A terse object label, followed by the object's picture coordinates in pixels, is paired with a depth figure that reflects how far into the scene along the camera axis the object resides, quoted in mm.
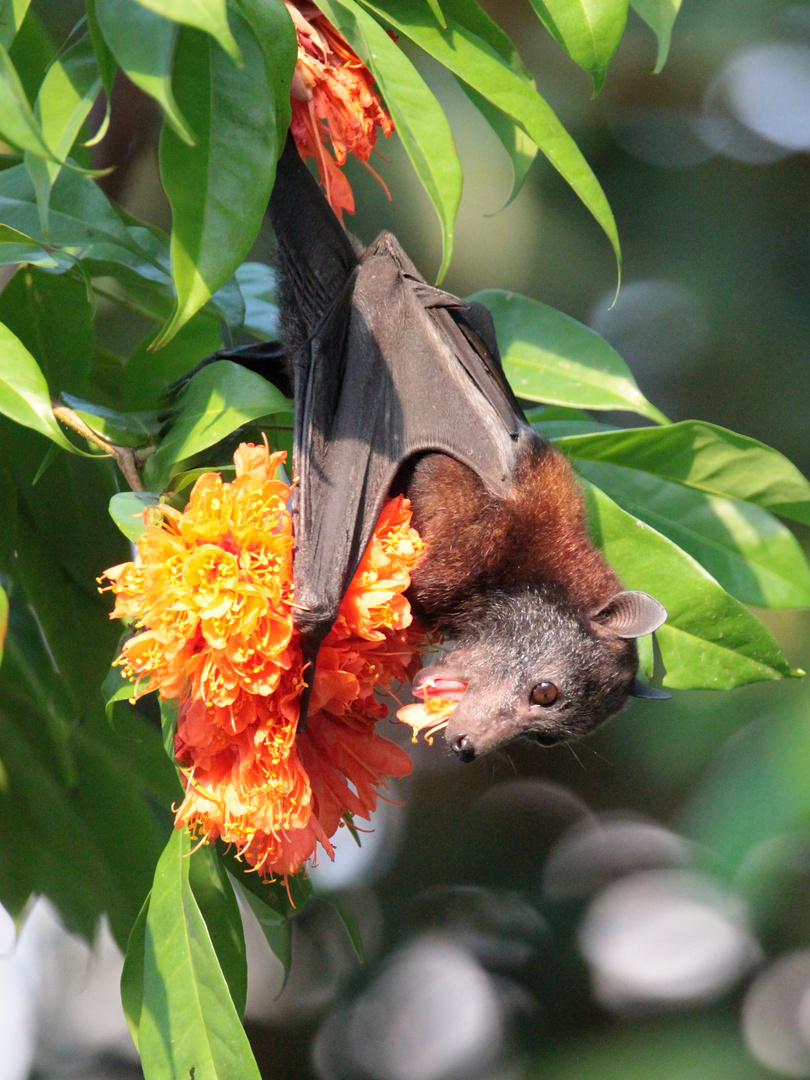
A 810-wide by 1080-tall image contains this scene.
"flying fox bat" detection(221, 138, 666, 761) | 4753
